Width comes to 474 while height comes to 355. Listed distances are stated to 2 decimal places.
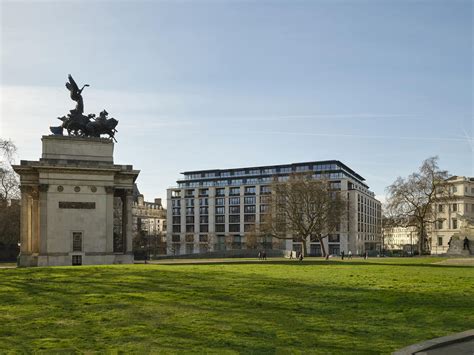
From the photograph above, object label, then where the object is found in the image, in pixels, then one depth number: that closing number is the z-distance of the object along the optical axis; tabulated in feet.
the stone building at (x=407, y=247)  535.27
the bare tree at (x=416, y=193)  289.33
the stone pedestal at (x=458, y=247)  240.53
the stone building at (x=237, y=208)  458.91
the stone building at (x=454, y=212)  370.32
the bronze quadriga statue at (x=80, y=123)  179.11
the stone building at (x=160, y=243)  374.67
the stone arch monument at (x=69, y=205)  165.27
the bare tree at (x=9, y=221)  249.75
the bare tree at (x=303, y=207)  274.36
